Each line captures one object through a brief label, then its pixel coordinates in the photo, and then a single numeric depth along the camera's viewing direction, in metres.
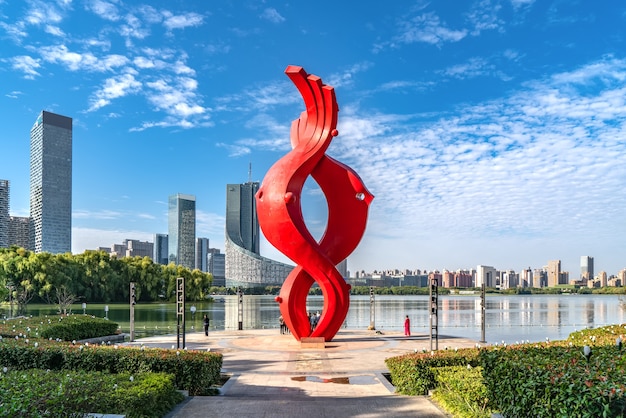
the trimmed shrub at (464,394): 7.26
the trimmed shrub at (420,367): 9.58
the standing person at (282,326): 22.51
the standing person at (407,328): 21.25
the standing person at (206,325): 21.97
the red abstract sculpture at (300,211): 16.55
